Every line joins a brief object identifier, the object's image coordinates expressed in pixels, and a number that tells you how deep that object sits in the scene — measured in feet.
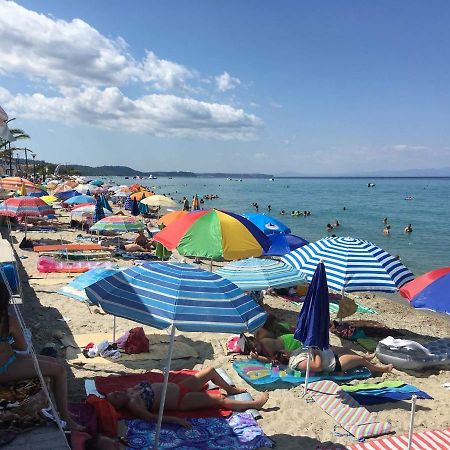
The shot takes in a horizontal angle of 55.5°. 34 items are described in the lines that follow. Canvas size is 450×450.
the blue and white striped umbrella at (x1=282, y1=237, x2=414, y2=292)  25.52
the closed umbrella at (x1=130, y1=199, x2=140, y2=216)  87.20
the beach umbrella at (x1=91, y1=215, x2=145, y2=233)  45.80
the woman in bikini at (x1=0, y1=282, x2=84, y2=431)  12.61
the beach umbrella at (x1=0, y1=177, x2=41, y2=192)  64.60
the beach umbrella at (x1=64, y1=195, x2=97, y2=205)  68.97
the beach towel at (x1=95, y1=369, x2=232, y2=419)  17.10
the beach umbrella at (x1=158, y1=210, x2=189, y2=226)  36.13
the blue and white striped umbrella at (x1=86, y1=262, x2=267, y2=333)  11.85
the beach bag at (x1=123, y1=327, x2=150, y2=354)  23.34
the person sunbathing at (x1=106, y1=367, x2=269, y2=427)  16.11
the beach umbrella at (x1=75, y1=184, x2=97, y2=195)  105.74
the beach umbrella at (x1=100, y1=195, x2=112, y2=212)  69.54
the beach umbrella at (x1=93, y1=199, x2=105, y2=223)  61.41
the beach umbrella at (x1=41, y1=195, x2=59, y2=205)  67.46
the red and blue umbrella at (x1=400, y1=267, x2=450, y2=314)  17.95
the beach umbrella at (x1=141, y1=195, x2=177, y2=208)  67.62
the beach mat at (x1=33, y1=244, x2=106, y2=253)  49.47
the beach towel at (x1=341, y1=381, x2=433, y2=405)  19.54
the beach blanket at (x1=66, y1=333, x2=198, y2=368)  22.08
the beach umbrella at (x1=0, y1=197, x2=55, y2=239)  46.65
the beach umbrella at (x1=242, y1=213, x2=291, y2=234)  40.55
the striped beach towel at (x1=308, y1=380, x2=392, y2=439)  16.80
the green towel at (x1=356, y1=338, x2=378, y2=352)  27.40
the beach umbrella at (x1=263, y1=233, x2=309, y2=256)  38.68
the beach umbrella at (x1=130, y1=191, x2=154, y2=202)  92.48
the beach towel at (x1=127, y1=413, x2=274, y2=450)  14.94
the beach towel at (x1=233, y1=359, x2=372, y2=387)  20.88
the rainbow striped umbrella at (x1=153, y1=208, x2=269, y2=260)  23.16
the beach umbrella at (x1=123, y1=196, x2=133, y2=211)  109.00
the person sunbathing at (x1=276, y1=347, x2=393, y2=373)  21.66
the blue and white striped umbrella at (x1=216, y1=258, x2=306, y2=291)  25.02
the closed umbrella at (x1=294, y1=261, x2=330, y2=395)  19.36
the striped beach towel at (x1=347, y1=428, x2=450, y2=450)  15.42
